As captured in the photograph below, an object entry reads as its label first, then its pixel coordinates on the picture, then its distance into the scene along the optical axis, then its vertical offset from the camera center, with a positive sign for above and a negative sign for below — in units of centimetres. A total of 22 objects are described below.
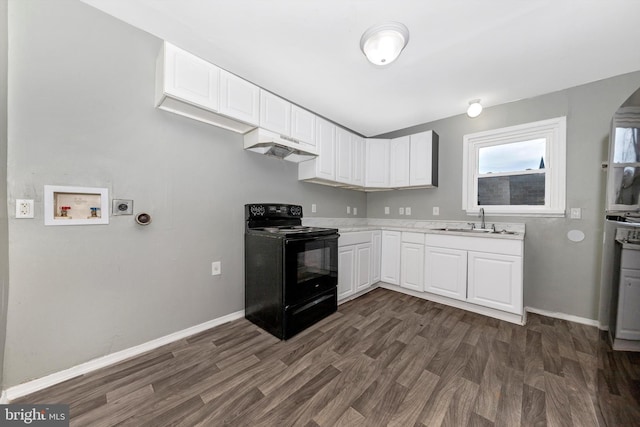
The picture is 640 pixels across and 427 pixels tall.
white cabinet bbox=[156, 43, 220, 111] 170 +102
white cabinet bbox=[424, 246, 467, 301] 264 -72
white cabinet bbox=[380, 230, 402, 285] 318 -65
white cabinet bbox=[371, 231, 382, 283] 321 -60
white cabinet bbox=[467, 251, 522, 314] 231 -72
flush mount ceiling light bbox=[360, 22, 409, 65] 157 +120
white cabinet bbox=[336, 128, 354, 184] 313 +76
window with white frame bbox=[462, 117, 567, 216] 255 +52
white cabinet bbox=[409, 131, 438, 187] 321 +74
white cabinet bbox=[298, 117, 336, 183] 283 +64
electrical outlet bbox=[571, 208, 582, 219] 241 +0
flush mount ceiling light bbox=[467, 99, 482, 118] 260 +117
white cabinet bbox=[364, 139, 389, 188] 359 +74
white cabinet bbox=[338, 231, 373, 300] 274 -65
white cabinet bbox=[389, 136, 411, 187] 344 +77
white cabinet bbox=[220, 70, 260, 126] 198 +100
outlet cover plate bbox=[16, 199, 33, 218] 135 +0
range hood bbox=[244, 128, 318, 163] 224 +66
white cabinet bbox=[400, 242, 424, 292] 296 -71
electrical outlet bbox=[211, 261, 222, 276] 220 -56
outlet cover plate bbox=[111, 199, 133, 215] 167 +2
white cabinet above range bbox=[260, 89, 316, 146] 227 +98
